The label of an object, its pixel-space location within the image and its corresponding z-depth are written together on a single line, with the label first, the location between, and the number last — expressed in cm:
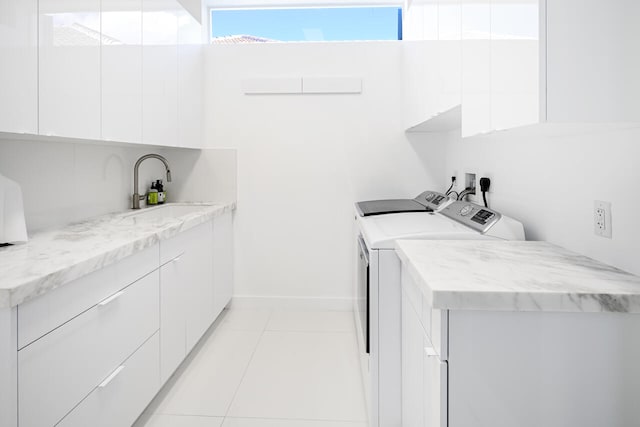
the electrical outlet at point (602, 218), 135
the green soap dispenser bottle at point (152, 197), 325
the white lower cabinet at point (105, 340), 117
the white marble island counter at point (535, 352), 102
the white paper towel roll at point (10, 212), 157
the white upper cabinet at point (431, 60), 188
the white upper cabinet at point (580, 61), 104
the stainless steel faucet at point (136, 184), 298
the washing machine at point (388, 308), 187
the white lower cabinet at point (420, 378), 108
